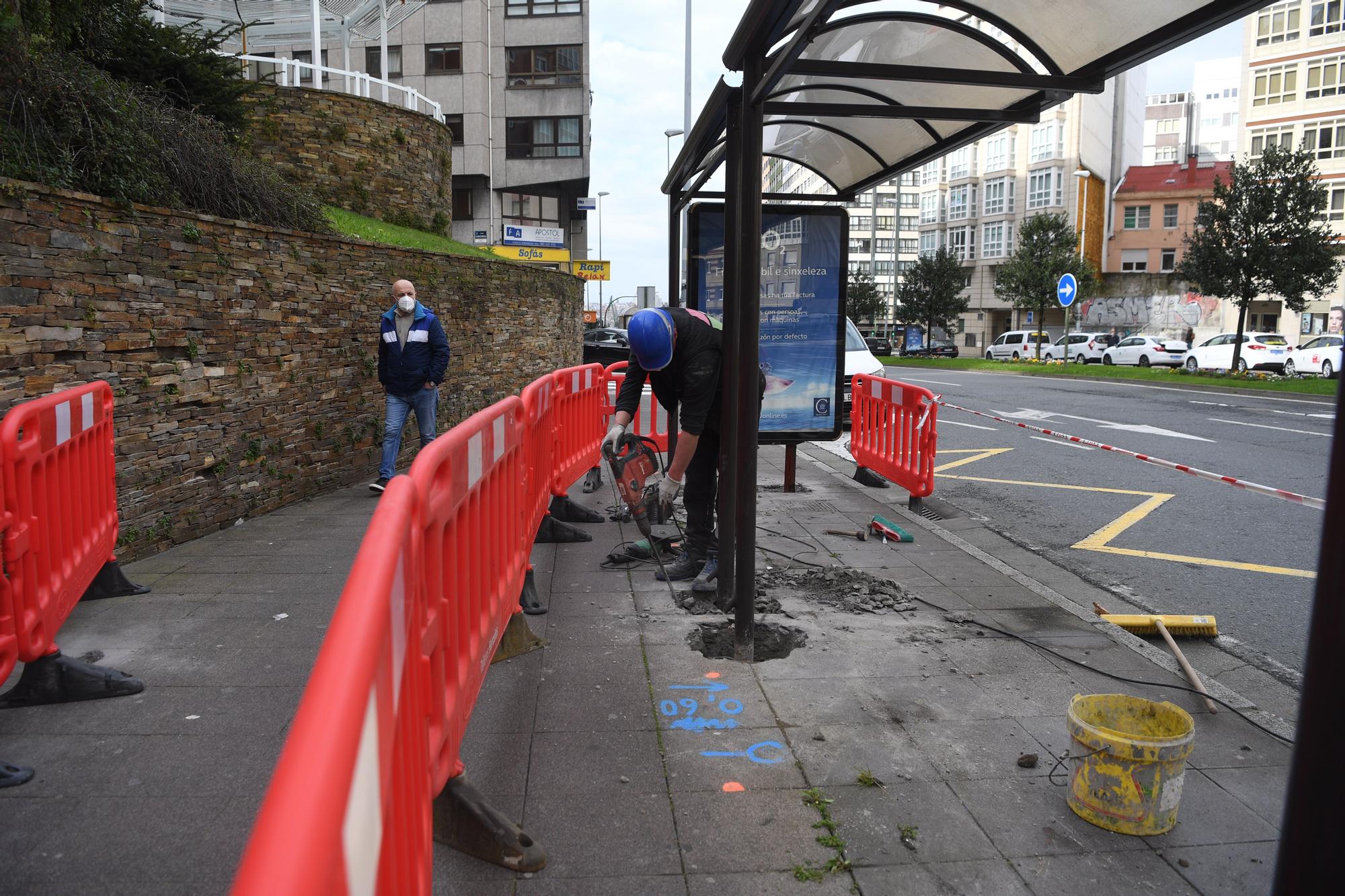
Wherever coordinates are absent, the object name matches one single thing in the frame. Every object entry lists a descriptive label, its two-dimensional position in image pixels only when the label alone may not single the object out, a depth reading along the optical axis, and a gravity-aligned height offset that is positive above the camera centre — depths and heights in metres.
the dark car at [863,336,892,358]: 46.16 -0.45
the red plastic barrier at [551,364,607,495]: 7.11 -0.72
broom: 4.91 -1.49
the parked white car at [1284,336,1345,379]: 29.47 -0.55
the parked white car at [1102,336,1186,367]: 38.31 -0.55
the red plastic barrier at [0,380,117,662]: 3.48 -0.74
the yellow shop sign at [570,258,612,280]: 44.09 +3.04
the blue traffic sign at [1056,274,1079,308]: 32.00 +1.66
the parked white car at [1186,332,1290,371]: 31.42 -0.45
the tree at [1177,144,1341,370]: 28.81 +3.24
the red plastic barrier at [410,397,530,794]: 2.45 -0.72
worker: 5.20 -0.37
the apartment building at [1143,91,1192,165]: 93.62 +21.99
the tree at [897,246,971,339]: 52.59 +2.65
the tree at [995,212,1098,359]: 45.44 +3.65
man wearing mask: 8.52 -0.23
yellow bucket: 2.91 -1.37
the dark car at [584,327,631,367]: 30.31 -0.38
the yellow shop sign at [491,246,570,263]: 37.81 +3.37
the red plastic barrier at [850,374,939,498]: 8.01 -0.86
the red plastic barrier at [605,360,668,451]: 10.25 -0.95
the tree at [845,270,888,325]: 53.66 +2.16
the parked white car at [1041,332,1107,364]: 44.66 -0.38
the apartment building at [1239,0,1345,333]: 48.47 +13.18
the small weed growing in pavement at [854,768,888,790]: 3.21 -1.51
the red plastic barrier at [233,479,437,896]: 1.01 -0.54
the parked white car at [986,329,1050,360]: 49.66 -0.40
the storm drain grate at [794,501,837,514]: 8.08 -1.48
